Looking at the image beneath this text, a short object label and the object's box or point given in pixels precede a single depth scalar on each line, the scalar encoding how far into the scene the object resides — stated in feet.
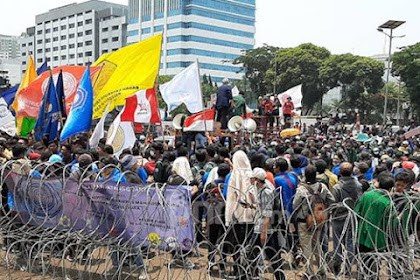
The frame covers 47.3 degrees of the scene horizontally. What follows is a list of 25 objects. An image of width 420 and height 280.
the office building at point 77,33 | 342.85
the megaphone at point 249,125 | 46.29
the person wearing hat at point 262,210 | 18.61
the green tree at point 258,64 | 201.36
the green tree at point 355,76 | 170.91
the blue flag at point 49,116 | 37.04
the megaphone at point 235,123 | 44.80
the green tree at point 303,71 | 181.37
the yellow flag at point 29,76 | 46.45
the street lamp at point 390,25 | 105.05
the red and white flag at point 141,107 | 34.50
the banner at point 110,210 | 18.04
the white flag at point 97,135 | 32.73
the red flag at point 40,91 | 41.48
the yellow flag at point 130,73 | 34.86
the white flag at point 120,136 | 33.35
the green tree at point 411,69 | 142.51
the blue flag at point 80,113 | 33.12
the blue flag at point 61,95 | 38.50
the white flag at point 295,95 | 71.20
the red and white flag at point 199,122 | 39.96
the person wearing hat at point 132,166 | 23.77
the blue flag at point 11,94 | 50.86
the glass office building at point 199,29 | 305.32
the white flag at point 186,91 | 35.68
